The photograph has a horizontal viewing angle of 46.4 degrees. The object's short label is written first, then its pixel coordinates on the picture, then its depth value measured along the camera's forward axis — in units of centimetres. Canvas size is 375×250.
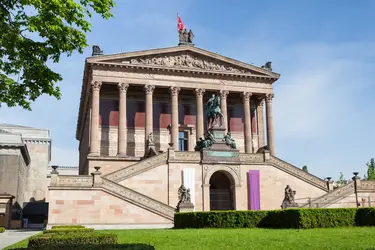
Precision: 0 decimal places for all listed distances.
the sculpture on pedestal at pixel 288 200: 3600
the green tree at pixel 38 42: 1464
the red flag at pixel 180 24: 6344
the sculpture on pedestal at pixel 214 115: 4366
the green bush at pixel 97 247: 1055
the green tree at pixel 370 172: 8726
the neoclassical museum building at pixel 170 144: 3616
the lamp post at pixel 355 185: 4308
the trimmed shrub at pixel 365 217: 2403
